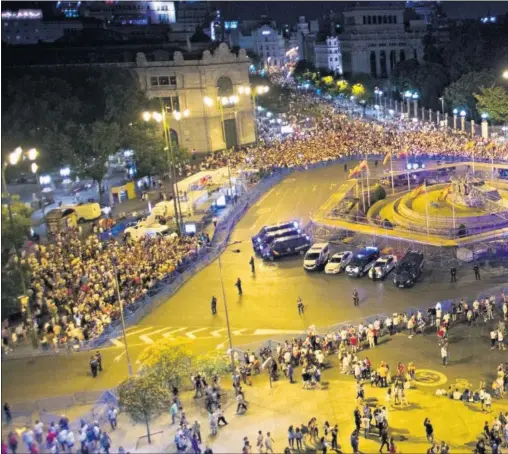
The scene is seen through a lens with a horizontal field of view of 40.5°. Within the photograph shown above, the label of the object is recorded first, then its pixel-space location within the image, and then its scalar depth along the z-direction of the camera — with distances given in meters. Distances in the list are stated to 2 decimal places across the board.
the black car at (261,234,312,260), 43.31
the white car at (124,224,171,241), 46.62
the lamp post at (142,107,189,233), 45.97
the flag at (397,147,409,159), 69.88
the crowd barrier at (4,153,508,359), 30.55
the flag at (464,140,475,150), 66.69
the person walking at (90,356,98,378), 27.45
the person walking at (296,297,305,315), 33.95
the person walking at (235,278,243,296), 37.78
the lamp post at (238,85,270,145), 80.75
